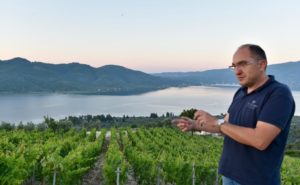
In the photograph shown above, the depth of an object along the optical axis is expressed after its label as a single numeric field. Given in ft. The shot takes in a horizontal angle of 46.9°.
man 7.22
